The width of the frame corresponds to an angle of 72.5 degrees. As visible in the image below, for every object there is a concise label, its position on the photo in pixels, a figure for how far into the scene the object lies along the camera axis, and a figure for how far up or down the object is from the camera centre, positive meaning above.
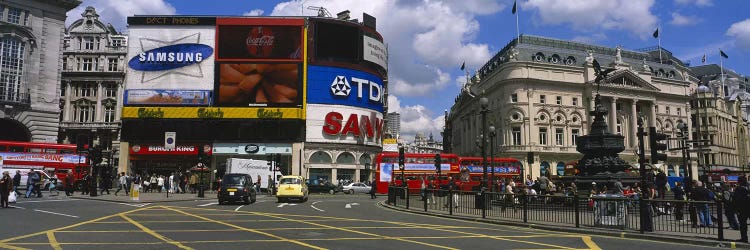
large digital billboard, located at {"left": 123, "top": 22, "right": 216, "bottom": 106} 61.22 +12.31
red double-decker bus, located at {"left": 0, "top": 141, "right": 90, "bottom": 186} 36.91 +0.85
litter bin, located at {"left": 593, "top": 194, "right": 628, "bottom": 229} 14.98 -1.23
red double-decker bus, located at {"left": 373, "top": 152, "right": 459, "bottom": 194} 43.06 +0.26
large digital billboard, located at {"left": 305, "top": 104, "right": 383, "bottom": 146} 62.38 +5.48
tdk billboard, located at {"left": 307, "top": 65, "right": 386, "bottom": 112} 62.47 +10.23
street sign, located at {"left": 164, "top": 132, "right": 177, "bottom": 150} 27.96 +1.61
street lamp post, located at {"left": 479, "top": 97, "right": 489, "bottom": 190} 21.80 +2.70
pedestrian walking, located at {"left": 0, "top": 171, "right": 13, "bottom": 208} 19.58 -0.77
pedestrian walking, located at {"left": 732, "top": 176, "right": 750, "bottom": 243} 12.46 -0.84
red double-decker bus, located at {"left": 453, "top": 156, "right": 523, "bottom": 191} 41.84 -0.05
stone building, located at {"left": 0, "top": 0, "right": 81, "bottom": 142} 45.78 +9.30
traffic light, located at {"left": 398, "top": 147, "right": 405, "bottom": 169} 27.08 +0.59
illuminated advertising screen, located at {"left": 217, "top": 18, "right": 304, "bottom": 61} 61.59 +15.39
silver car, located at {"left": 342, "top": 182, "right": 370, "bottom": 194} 50.66 -1.89
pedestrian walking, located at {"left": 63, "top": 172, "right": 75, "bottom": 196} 30.17 -0.94
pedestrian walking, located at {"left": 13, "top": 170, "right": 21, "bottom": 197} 25.03 -0.60
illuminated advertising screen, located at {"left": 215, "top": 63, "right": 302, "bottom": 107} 61.19 +9.99
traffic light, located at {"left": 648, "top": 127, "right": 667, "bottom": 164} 14.42 +0.71
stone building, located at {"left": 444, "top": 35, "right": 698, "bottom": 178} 73.62 +11.12
